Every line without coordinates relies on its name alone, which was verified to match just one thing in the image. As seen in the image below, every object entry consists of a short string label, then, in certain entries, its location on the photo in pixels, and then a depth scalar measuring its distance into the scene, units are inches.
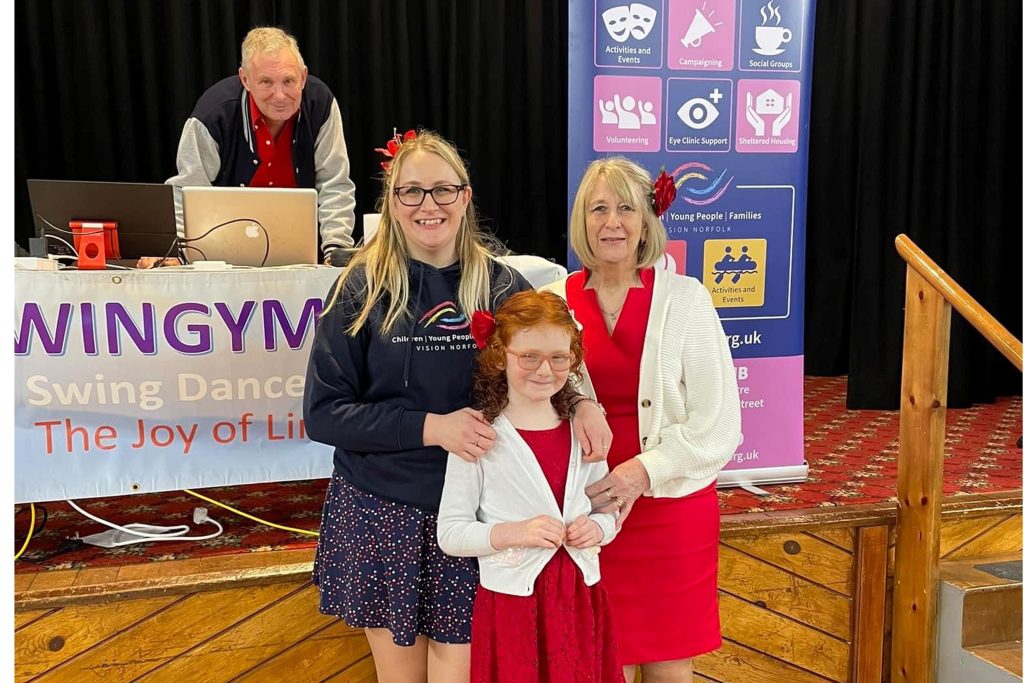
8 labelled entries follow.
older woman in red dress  79.0
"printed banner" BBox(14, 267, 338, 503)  102.2
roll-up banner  124.1
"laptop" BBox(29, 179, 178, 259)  110.0
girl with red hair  67.5
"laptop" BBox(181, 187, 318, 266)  112.7
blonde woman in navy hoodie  70.3
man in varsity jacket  134.0
